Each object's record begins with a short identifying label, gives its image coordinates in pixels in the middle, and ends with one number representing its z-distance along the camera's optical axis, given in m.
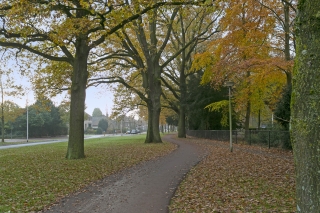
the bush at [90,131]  98.56
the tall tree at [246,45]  16.03
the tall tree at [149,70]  24.36
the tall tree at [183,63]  29.06
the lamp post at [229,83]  16.22
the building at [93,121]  131.44
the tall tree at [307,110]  3.04
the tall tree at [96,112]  161.00
